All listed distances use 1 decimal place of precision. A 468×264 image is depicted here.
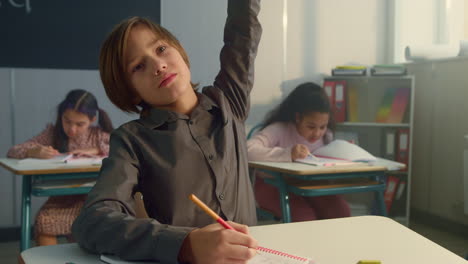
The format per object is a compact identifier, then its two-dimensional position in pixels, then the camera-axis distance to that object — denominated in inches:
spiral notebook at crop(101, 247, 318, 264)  29.7
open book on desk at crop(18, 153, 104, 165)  90.9
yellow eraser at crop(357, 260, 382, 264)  29.4
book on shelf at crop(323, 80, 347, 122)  148.4
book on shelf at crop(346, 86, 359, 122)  151.8
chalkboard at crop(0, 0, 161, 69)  129.0
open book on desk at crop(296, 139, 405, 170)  91.1
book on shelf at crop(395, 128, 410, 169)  145.1
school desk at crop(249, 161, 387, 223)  86.4
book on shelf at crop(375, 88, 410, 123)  146.8
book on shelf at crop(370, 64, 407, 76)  144.6
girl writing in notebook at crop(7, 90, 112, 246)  97.5
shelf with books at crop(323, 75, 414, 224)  145.6
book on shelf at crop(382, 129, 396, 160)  147.3
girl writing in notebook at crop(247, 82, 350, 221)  96.0
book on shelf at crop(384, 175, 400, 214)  148.6
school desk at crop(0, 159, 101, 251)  84.6
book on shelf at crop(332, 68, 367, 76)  147.1
